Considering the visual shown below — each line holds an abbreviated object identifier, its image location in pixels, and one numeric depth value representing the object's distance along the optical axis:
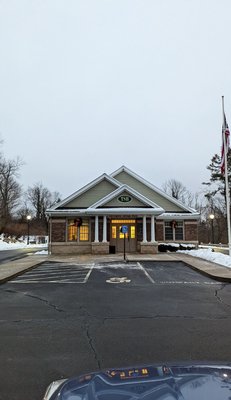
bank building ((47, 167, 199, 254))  26.17
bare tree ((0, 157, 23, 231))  54.08
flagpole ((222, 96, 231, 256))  17.20
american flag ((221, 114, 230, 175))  17.73
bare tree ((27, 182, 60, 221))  82.31
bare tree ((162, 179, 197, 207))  74.38
